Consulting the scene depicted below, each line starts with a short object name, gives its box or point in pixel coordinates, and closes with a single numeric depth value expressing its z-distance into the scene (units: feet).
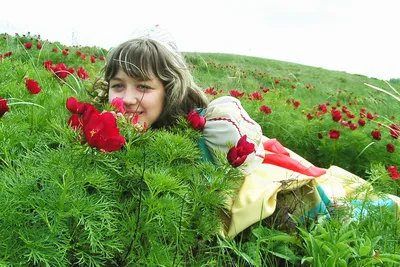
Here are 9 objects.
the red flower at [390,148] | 10.66
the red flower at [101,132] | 3.99
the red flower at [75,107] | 5.19
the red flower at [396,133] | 10.91
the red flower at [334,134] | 11.29
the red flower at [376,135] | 10.97
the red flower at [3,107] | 5.10
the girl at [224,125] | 7.18
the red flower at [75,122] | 4.67
